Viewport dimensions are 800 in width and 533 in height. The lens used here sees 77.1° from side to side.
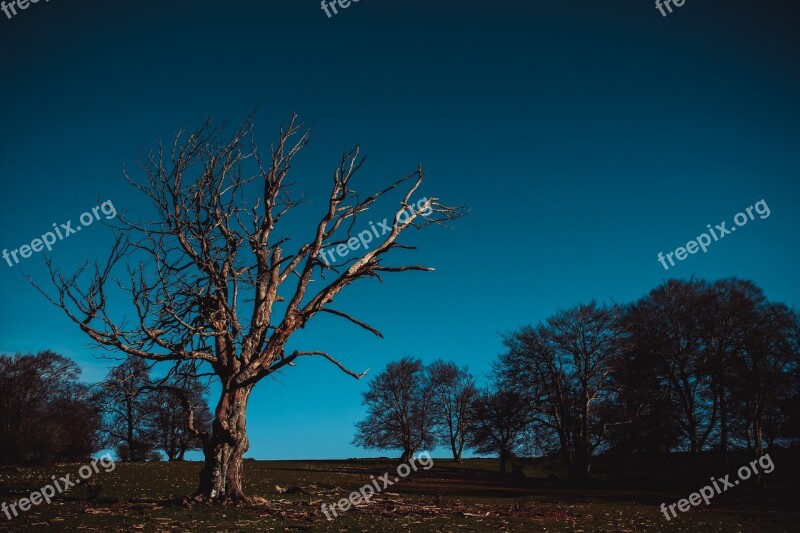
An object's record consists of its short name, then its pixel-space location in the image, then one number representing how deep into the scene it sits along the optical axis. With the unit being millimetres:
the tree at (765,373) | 37406
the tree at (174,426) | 58219
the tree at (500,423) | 49969
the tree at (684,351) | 41438
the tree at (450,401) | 71625
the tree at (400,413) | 67312
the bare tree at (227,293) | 16281
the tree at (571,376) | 47156
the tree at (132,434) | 58438
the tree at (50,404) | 48438
